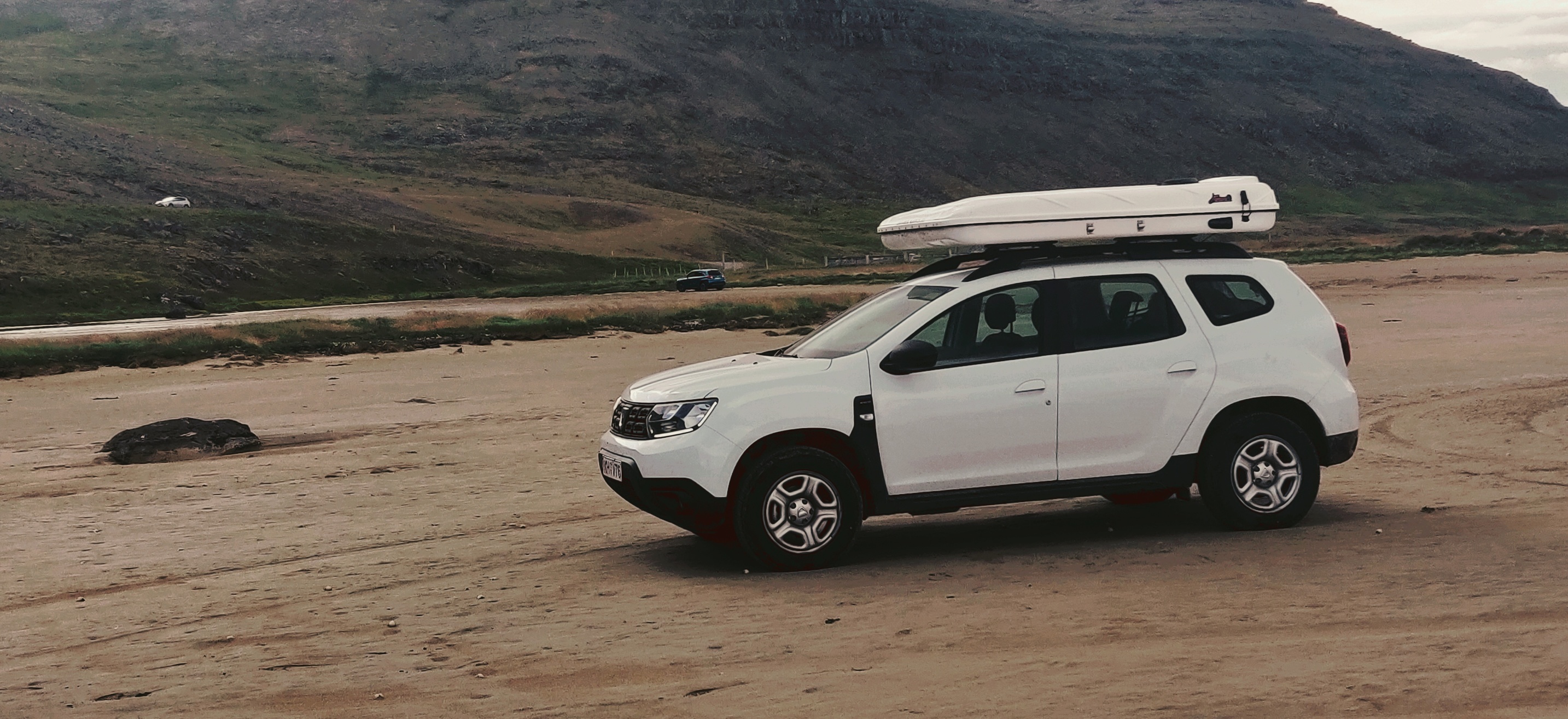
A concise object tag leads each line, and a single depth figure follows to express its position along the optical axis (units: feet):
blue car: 214.48
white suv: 27.40
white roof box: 28.94
